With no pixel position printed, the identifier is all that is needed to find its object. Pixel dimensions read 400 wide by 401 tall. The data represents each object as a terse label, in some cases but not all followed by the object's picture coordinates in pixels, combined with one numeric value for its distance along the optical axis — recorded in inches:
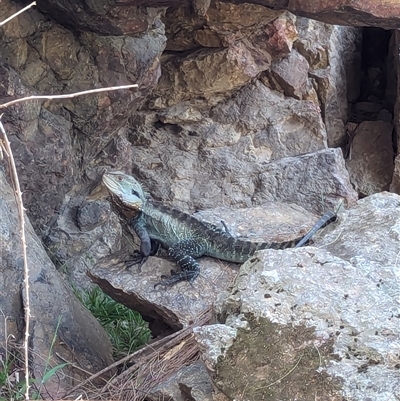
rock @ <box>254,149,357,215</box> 246.5
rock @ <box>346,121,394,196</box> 290.2
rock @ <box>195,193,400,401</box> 99.3
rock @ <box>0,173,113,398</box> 146.1
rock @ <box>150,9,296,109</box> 251.3
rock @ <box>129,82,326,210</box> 265.9
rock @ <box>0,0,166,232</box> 199.6
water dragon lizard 177.9
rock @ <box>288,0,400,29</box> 179.6
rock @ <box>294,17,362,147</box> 287.0
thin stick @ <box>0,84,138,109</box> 74.7
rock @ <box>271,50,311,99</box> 270.2
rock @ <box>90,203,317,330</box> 165.3
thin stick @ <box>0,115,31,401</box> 72.1
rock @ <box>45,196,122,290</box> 247.0
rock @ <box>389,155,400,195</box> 274.5
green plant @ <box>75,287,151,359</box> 188.7
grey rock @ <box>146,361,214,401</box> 112.4
